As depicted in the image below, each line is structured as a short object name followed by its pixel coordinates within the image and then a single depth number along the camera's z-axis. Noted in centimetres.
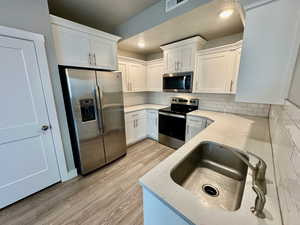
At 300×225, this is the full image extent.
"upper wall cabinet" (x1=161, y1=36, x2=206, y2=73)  238
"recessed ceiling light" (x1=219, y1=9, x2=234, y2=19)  155
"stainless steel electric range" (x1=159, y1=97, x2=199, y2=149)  258
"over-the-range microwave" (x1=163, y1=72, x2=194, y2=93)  252
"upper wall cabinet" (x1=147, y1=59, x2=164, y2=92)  313
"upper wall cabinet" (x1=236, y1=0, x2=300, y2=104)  82
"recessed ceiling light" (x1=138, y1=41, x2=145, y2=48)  268
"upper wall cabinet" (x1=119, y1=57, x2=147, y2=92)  290
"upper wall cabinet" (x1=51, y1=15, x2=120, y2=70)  173
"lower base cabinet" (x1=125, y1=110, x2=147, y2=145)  291
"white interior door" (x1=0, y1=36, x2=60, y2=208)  139
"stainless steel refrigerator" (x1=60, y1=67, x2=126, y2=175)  178
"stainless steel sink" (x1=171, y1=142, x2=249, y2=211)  86
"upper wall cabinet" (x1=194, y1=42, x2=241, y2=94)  202
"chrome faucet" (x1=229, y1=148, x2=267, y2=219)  65
